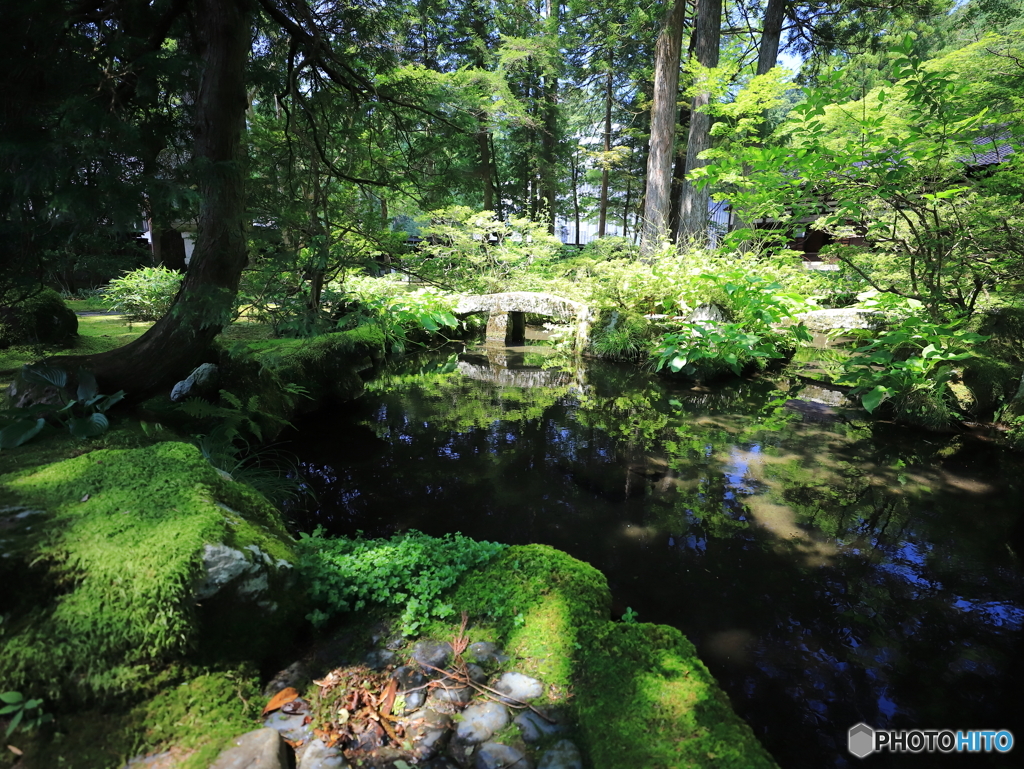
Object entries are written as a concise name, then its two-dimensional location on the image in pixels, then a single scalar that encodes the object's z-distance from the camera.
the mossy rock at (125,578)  1.58
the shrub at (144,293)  8.48
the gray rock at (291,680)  1.85
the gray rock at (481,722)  1.68
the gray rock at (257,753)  1.46
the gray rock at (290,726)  1.66
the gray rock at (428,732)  1.64
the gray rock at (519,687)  1.83
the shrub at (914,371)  5.19
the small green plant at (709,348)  7.32
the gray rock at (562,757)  1.58
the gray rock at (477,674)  1.89
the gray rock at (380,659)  1.96
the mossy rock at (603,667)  1.60
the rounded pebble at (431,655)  1.95
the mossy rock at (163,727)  1.43
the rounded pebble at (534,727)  1.68
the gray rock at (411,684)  1.80
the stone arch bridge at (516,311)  10.04
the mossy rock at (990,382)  5.46
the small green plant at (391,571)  2.27
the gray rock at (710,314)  8.29
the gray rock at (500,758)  1.58
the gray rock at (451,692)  1.82
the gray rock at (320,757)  1.55
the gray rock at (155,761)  1.46
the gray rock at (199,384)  4.10
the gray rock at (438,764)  1.59
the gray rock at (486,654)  1.98
